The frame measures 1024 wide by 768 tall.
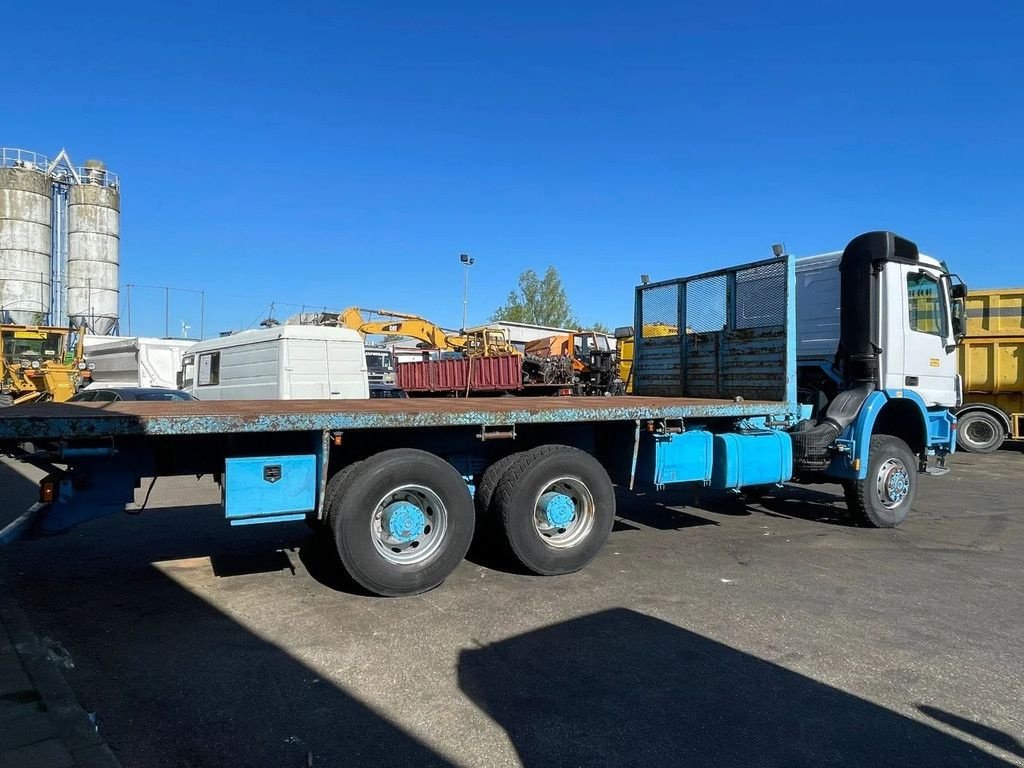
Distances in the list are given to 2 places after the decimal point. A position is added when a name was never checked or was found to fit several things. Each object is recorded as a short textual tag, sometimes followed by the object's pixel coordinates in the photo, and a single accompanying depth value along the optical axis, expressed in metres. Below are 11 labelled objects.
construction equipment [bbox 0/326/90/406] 19.86
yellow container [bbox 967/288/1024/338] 16.77
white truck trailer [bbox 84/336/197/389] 24.67
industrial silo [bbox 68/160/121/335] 41.94
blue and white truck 4.75
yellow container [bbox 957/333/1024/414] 16.72
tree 61.13
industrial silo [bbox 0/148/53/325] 39.00
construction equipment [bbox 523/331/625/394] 20.98
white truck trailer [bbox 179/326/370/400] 12.88
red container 19.44
